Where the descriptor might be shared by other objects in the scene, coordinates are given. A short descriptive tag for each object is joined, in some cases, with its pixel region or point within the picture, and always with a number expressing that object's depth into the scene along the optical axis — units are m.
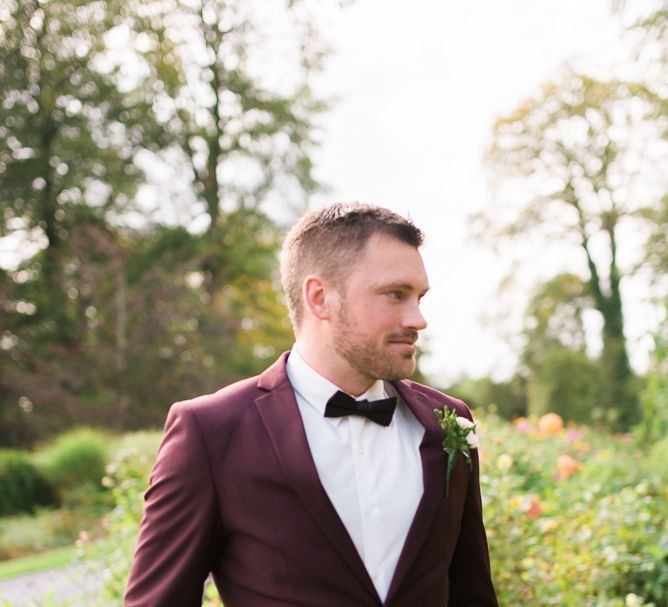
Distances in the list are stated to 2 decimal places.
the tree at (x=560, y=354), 22.41
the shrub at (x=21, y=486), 12.20
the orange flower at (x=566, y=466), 6.55
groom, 1.71
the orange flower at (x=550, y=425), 9.07
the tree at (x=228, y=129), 21.52
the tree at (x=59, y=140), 19.17
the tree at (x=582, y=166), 24.58
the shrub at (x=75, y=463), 12.41
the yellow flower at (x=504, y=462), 4.38
